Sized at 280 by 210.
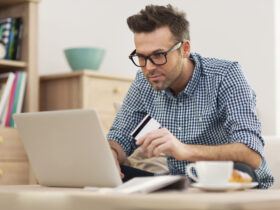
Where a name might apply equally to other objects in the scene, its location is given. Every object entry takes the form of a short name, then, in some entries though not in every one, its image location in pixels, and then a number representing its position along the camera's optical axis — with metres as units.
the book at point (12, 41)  3.16
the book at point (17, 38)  3.18
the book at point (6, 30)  3.14
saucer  1.15
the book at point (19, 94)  3.08
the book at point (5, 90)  3.05
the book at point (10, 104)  3.06
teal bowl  3.28
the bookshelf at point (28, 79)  2.95
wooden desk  0.91
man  1.78
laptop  1.27
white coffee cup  1.16
